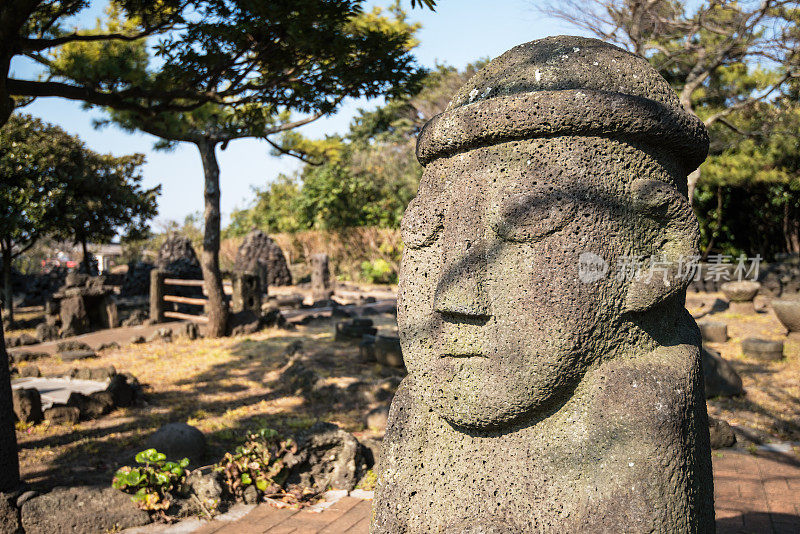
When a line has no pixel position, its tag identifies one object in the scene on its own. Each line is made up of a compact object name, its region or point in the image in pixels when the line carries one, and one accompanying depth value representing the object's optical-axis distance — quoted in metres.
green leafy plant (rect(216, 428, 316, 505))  3.87
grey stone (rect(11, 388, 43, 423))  5.77
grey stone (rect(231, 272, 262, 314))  11.99
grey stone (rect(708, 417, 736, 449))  4.57
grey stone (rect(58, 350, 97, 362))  8.98
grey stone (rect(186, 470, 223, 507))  3.71
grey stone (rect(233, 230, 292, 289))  19.03
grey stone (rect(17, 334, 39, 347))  10.21
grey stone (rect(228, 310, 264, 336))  10.91
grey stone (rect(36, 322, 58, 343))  10.73
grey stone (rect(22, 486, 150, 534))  3.42
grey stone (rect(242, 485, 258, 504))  3.83
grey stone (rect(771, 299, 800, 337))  8.59
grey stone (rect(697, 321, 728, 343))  8.79
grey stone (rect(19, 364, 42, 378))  7.98
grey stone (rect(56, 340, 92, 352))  9.52
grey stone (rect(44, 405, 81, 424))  5.86
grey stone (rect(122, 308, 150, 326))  12.06
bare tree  8.95
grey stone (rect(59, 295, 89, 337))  11.21
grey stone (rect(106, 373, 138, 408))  6.38
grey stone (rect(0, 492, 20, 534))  3.40
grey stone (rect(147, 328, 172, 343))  10.53
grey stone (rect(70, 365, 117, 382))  7.72
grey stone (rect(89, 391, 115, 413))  6.20
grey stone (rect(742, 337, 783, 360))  7.52
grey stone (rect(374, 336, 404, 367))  7.94
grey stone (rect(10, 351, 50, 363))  8.88
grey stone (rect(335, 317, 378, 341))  9.91
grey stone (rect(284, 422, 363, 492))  4.09
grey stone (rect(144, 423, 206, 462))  4.70
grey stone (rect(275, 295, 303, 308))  14.76
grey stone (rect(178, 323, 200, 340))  10.52
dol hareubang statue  1.71
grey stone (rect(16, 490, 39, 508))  3.49
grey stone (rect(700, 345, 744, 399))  6.06
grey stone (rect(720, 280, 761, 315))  10.84
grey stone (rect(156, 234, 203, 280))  14.26
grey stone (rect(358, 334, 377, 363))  8.42
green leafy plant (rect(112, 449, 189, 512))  3.56
